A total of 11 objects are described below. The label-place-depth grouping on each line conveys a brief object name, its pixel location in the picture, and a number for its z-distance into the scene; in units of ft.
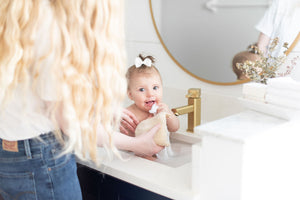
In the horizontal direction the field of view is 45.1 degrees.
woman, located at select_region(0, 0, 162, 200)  2.65
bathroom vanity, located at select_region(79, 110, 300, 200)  2.79
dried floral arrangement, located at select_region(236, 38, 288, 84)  3.77
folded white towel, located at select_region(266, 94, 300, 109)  3.12
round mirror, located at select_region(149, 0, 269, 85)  4.57
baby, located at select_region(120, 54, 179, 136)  4.46
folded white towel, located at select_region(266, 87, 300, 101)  3.11
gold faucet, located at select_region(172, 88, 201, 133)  4.53
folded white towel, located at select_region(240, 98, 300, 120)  3.13
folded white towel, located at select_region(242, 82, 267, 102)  3.41
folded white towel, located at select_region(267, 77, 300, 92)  3.11
